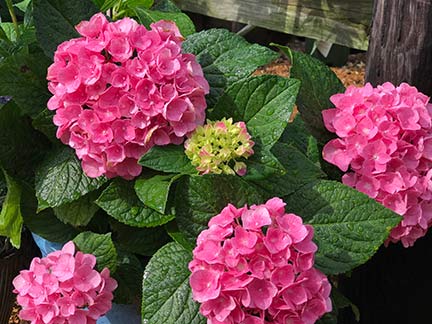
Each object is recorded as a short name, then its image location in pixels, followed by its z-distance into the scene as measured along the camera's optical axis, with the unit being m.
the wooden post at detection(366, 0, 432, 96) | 1.37
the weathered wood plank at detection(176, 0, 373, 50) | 2.80
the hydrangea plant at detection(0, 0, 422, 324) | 0.95
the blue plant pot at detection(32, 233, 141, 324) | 1.27
